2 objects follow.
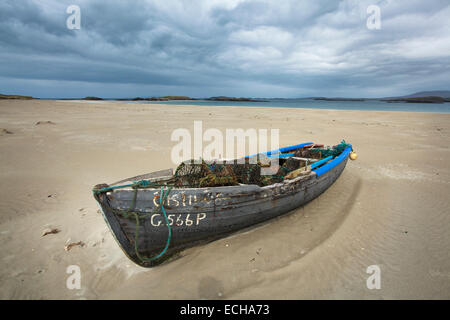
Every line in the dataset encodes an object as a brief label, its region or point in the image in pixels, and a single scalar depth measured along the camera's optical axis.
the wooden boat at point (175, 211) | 3.32
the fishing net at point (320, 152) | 7.68
